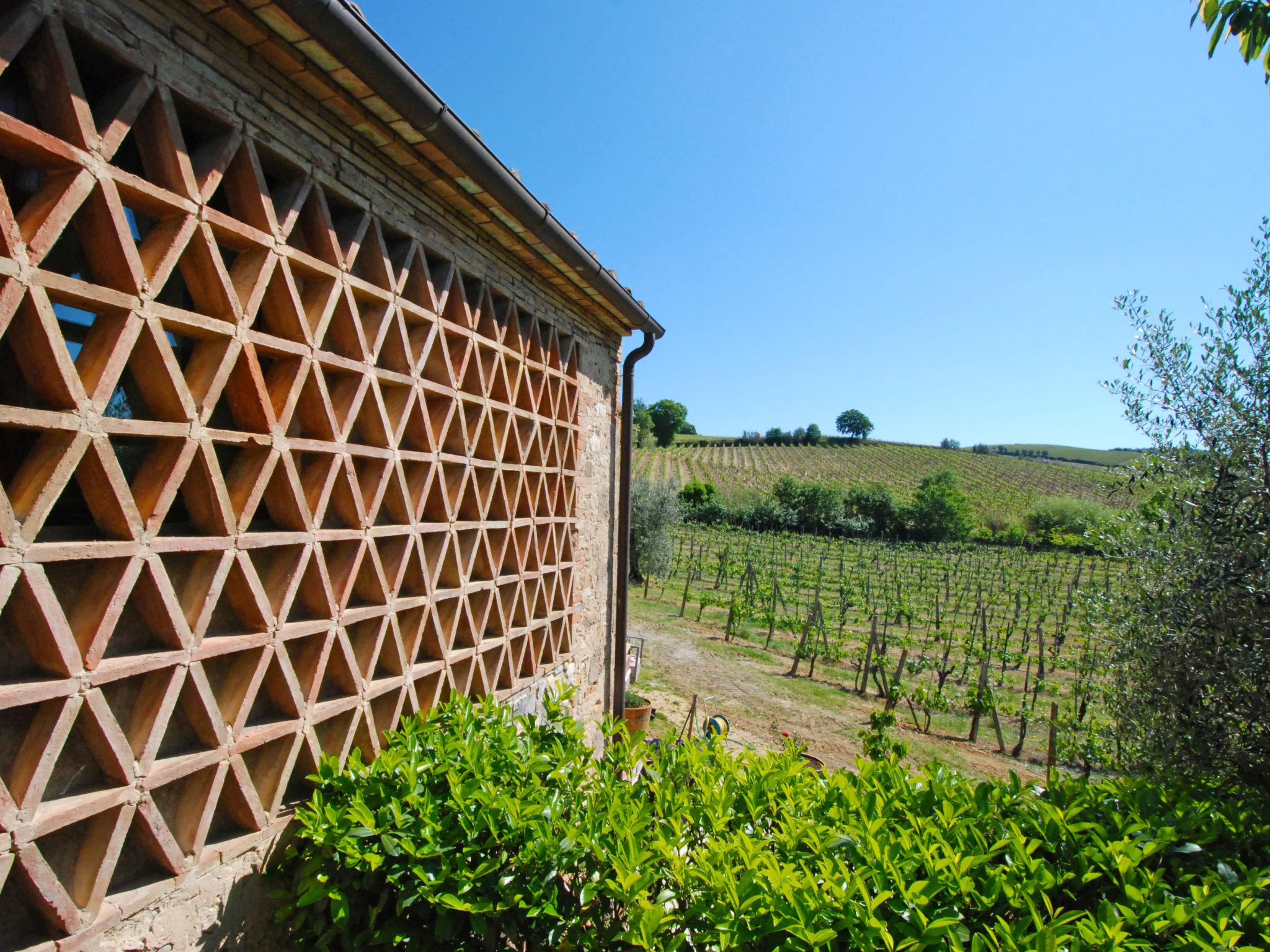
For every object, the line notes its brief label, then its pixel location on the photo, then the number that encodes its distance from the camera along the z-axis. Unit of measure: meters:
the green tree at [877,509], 47.81
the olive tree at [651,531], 22.73
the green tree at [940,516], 46.03
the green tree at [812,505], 46.97
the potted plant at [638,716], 7.40
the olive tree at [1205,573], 3.81
